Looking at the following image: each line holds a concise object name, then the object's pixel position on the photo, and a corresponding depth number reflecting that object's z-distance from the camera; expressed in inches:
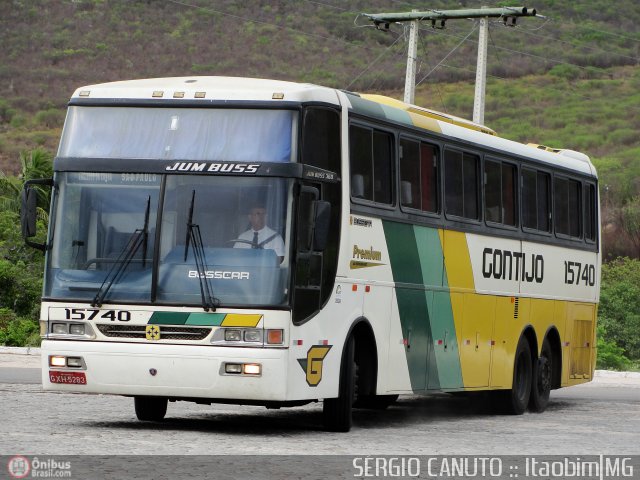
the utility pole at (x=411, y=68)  1571.1
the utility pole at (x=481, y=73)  1577.3
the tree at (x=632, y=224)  2503.7
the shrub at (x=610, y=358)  1342.3
